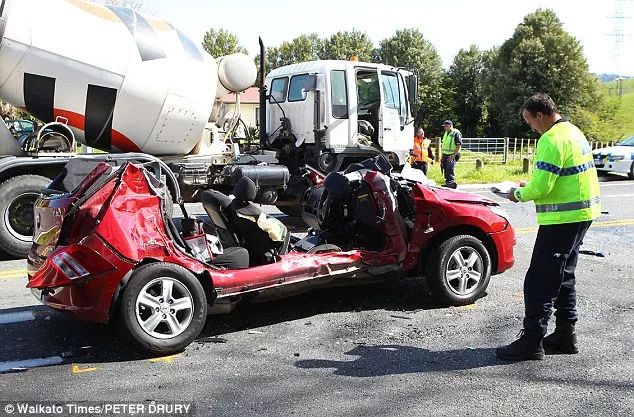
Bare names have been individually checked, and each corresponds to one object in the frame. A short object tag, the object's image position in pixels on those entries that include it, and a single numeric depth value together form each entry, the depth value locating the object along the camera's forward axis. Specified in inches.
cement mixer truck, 314.0
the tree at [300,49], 2657.5
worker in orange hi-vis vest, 641.6
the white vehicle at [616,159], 776.3
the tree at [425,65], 2174.0
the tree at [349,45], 2492.6
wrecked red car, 171.2
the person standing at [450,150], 608.1
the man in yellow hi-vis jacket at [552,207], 173.0
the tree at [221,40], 2041.1
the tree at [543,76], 1793.8
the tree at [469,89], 2150.6
